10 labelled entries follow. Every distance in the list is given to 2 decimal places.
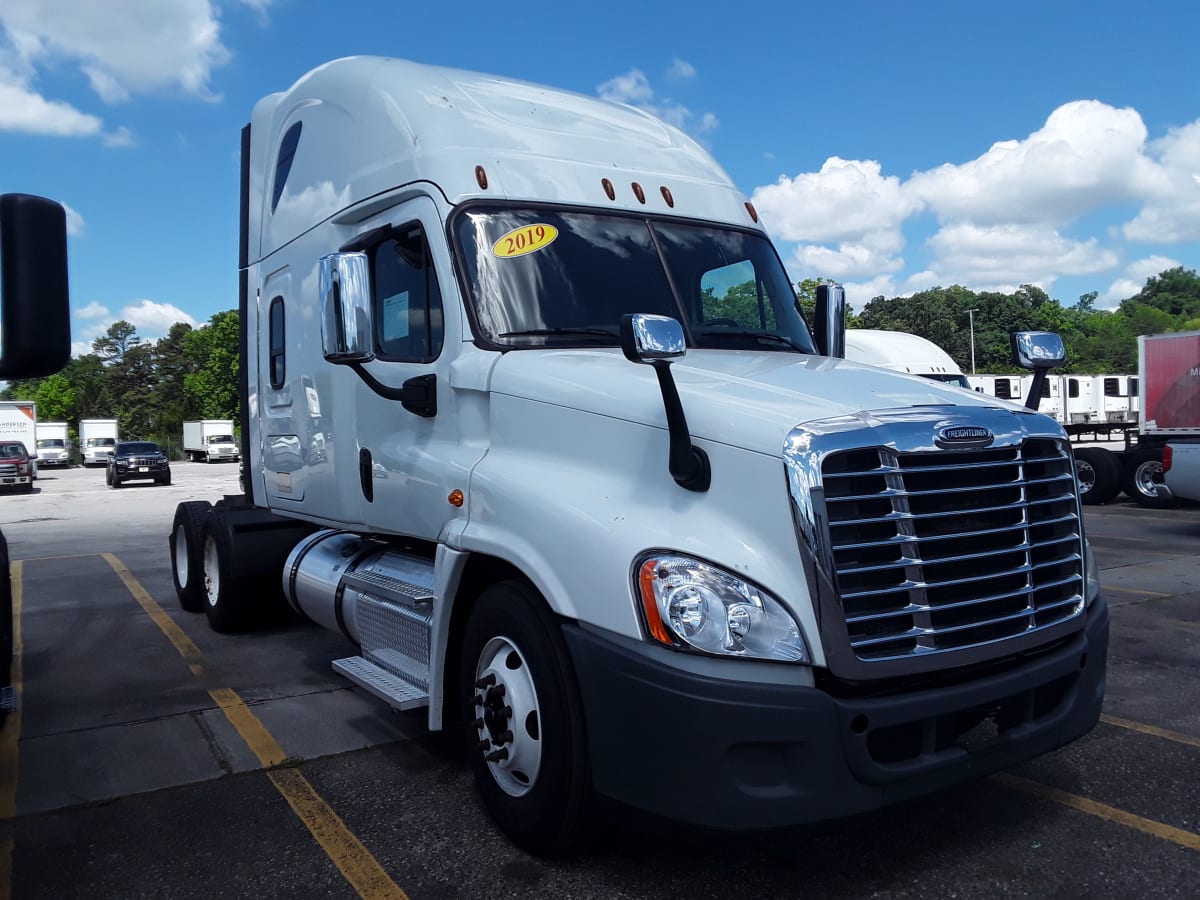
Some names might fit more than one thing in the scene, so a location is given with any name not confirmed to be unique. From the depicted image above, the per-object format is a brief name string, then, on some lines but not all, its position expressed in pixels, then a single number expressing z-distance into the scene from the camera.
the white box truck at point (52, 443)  56.41
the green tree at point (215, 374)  77.38
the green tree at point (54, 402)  106.51
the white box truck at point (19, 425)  44.66
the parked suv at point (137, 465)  34.62
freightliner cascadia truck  2.96
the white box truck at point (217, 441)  59.44
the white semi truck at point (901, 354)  16.73
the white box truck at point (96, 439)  54.41
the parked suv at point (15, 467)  32.34
